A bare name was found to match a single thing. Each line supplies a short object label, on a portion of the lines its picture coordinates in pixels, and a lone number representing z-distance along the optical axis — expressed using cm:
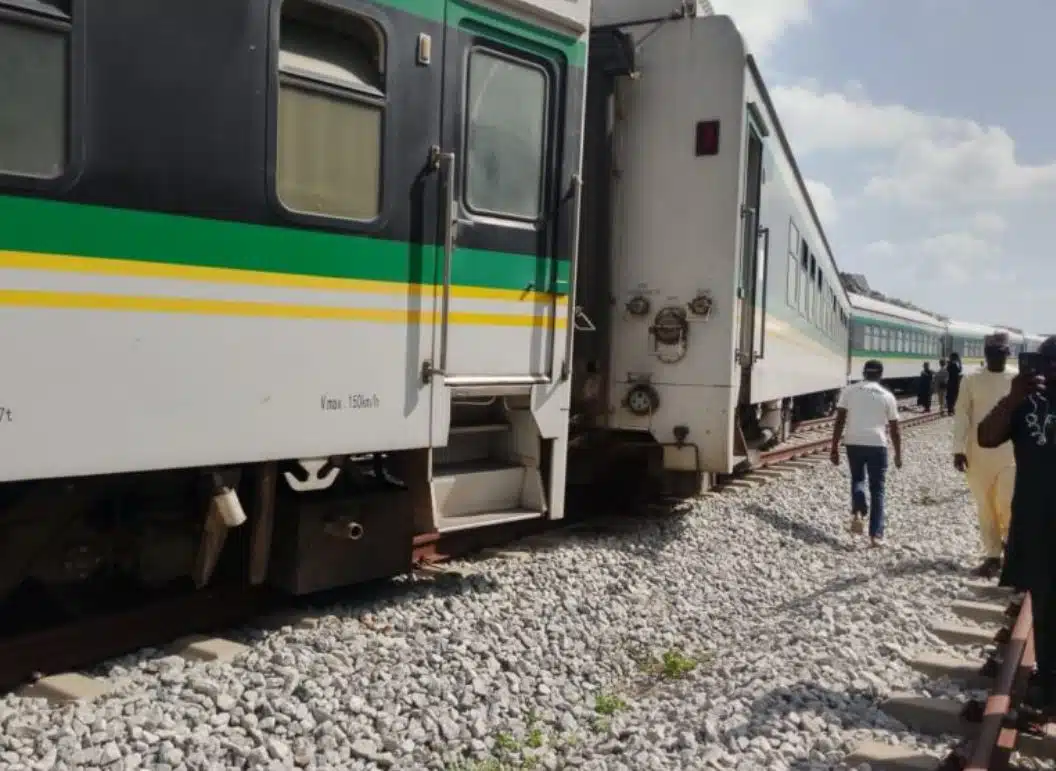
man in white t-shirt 867
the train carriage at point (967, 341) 3934
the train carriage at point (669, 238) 716
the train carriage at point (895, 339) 2544
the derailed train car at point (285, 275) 374
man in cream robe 696
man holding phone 422
